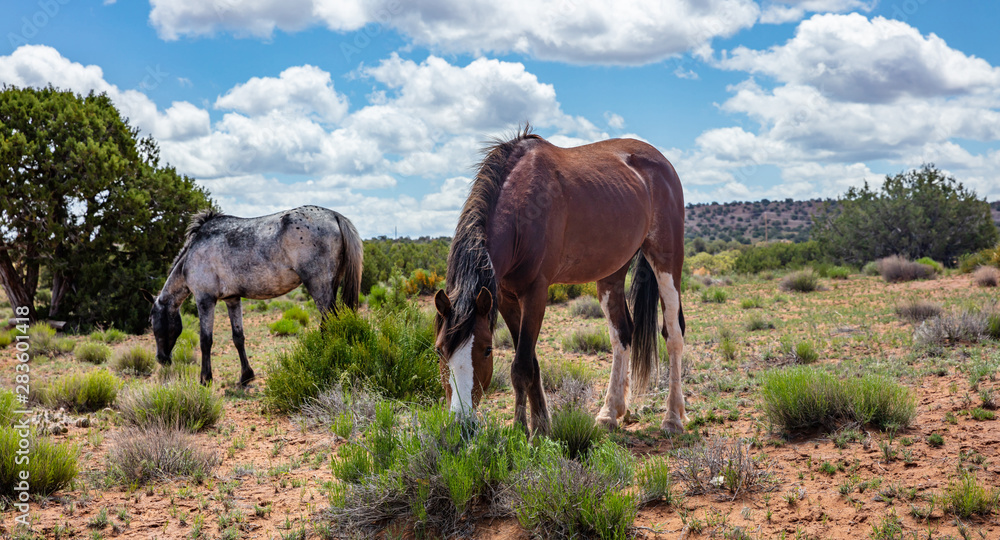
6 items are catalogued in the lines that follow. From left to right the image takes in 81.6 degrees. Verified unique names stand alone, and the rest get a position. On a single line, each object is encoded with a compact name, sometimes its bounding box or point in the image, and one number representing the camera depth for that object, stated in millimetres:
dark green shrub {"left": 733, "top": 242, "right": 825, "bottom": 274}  28219
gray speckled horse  7980
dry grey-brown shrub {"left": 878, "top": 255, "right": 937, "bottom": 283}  18250
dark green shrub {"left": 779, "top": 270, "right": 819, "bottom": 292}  17812
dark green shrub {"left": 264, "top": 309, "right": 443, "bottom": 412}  6469
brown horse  3930
